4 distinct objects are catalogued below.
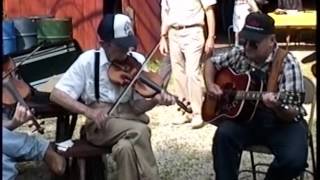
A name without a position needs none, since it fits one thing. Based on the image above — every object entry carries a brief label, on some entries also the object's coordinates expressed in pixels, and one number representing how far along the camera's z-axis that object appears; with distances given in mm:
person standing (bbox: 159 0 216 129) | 6590
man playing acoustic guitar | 4094
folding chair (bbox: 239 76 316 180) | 4242
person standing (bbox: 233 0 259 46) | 7129
